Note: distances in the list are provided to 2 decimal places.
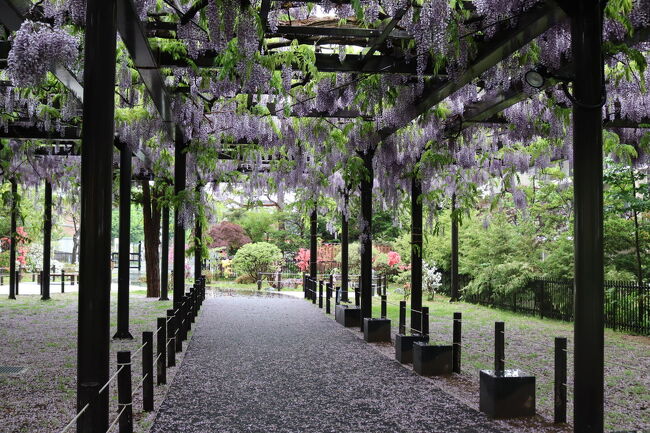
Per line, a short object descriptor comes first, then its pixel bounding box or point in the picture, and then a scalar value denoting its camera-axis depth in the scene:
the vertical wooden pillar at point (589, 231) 3.57
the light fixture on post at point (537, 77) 3.97
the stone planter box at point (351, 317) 11.45
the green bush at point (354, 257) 24.31
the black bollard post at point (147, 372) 5.13
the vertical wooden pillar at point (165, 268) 16.81
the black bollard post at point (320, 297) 15.45
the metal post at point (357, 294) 12.63
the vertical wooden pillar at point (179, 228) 9.80
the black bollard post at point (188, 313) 9.82
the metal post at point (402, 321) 8.45
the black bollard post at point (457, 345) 7.04
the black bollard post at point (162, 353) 6.02
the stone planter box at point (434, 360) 6.98
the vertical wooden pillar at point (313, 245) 18.34
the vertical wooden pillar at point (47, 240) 16.08
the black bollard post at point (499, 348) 5.49
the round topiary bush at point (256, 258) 25.19
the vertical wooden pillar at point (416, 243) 9.41
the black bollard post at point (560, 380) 4.95
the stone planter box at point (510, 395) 5.14
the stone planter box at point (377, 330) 9.60
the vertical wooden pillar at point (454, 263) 17.09
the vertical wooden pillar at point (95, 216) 3.61
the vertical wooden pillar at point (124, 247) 8.89
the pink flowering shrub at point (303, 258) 25.56
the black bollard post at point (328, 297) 14.01
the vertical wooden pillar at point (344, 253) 15.63
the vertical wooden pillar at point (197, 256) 12.36
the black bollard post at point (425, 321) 7.61
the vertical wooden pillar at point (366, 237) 10.27
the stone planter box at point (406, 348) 7.77
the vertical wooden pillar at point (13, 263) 16.69
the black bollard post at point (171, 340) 7.12
